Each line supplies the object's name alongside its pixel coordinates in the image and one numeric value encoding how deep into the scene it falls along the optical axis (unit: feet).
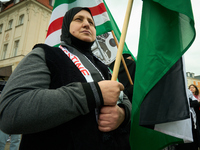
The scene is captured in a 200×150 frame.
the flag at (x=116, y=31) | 9.04
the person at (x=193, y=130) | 11.76
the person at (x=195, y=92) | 16.91
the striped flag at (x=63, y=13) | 8.13
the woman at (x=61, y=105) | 2.41
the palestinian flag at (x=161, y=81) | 3.40
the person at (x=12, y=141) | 9.65
